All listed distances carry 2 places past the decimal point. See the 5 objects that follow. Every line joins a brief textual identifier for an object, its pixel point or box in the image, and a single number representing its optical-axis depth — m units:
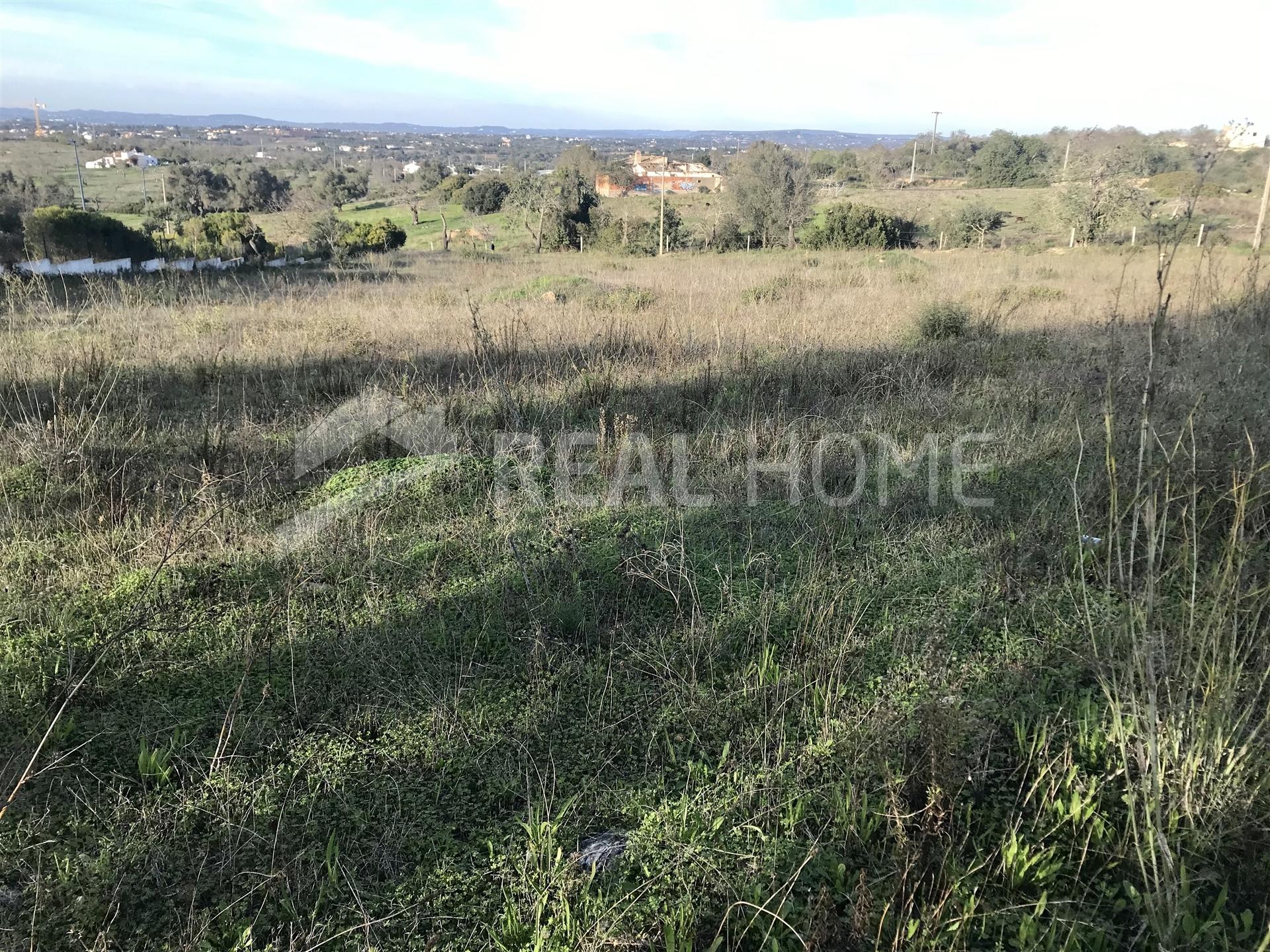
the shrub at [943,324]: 8.02
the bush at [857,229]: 29.88
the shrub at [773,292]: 10.72
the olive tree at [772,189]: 34.88
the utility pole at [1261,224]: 16.61
